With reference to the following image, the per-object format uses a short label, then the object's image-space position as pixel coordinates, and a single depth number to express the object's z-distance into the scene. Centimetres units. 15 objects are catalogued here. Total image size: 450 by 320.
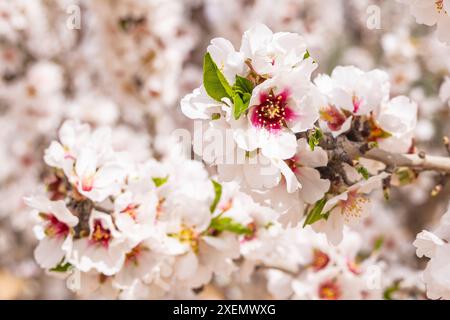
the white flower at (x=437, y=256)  34
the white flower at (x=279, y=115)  36
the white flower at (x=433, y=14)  37
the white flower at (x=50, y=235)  41
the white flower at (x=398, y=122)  41
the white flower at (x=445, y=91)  42
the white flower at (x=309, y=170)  38
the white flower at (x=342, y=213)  39
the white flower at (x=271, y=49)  36
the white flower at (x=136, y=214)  41
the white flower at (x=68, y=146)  42
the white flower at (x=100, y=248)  41
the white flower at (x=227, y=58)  36
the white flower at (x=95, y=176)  41
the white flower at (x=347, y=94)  40
